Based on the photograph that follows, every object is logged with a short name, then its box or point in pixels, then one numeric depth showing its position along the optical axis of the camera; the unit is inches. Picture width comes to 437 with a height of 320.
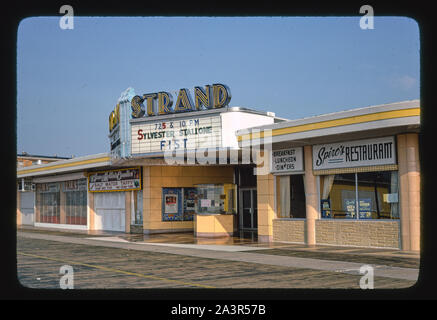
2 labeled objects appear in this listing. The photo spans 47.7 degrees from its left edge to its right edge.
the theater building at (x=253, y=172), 617.9
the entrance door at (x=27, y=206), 1589.6
